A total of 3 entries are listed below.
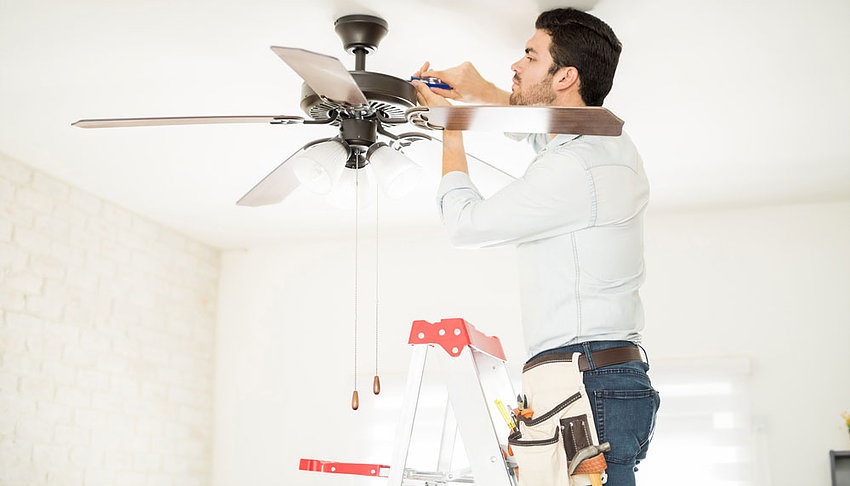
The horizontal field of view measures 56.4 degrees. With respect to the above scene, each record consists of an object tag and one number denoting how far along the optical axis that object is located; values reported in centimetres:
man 150
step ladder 179
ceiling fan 157
